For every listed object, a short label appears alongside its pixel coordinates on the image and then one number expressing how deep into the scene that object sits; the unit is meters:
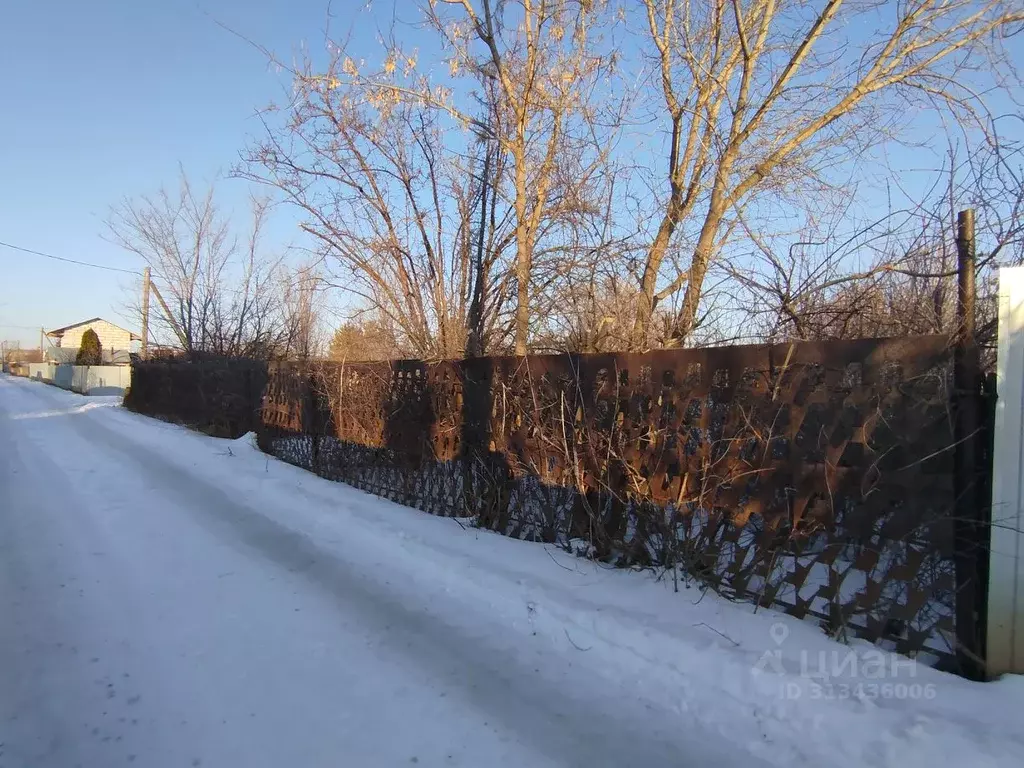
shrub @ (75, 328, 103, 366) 44.75
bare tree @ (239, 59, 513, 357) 9.67
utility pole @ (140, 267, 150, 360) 24.05
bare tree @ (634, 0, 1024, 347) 6.75
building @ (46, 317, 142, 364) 82.50
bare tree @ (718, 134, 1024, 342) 3.78
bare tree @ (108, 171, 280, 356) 18.84
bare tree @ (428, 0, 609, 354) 7.80
